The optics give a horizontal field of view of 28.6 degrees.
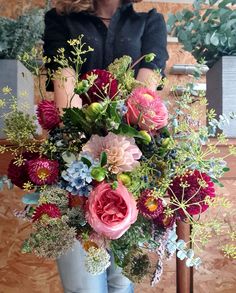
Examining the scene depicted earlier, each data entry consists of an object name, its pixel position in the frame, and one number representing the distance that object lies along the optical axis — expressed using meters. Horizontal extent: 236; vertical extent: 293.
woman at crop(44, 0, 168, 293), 1.14
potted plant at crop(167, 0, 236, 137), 1.16
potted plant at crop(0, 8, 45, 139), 1.14
